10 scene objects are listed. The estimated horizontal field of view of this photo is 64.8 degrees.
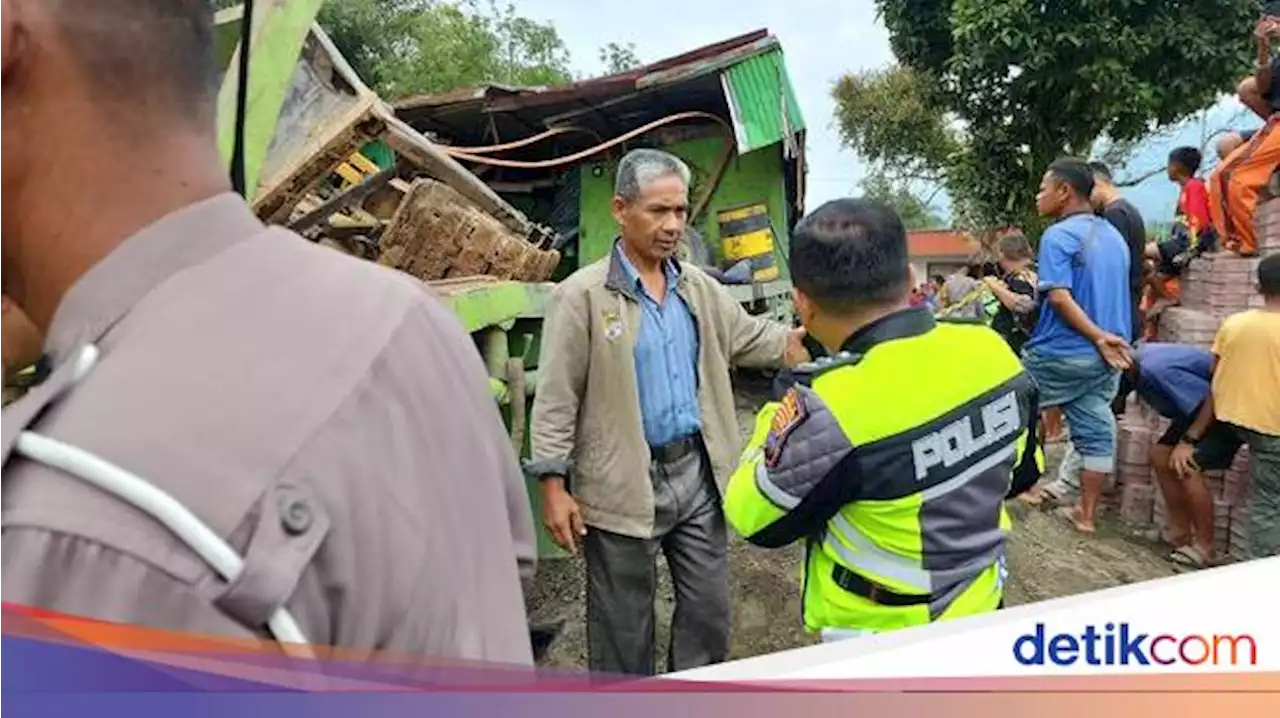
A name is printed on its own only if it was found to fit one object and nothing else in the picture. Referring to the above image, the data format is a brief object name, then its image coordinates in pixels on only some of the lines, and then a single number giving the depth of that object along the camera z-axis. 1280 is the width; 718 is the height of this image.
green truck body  2.67
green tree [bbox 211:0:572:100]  14.30
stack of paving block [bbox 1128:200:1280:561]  4.73
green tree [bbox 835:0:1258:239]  11.24
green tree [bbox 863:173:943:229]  19.17
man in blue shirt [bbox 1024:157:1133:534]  4.62
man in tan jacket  2.91
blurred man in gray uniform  0.64
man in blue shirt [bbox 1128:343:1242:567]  4.45
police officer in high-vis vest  1.81
